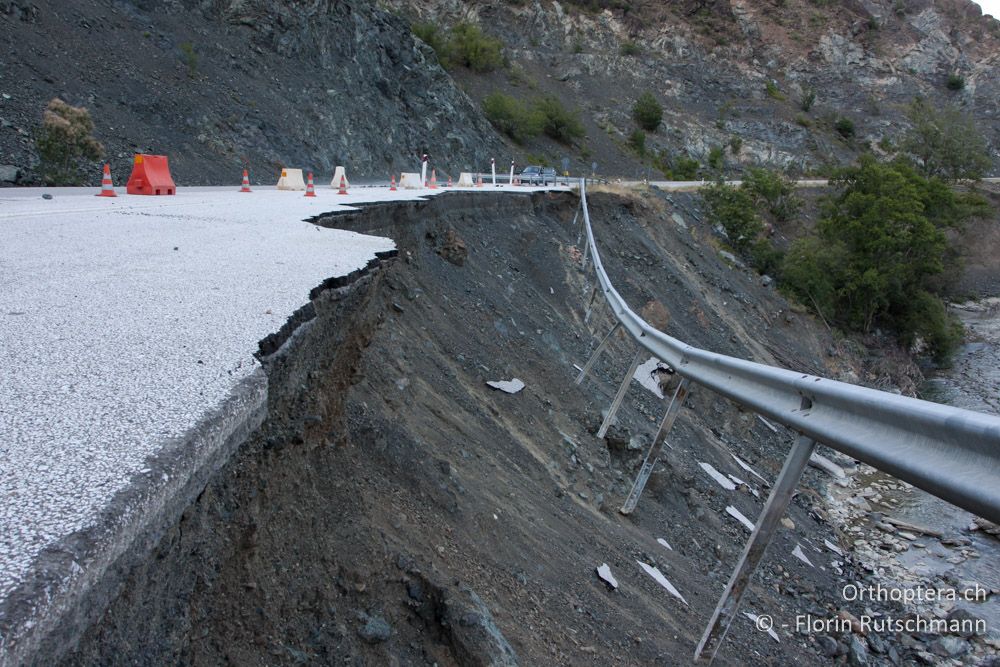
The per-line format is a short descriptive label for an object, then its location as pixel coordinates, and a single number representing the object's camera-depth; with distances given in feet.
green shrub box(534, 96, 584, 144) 172.55
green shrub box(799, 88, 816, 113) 250.57
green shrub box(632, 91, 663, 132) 208.54
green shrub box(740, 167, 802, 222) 137.39
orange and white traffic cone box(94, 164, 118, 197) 38.27
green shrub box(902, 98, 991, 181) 201.36
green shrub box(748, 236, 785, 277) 107.45
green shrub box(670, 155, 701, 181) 184.81
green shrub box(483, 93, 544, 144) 157.58
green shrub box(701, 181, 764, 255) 111.55
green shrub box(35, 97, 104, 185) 46.21
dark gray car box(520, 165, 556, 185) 105.70
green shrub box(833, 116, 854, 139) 242.37
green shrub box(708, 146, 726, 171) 203.51
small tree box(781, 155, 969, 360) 105.70
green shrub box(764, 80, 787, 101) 247.91
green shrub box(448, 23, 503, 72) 177.68
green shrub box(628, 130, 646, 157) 195.62
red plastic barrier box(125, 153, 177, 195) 40.96
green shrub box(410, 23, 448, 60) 166.20
